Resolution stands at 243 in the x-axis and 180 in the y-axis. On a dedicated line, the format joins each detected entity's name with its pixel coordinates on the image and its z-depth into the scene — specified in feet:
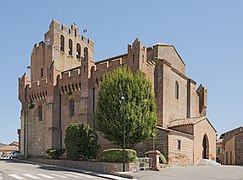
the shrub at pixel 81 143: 106.63
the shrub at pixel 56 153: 123.85
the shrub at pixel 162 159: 98.41
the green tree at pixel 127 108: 100.68
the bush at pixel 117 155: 90.38
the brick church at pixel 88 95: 115.75
